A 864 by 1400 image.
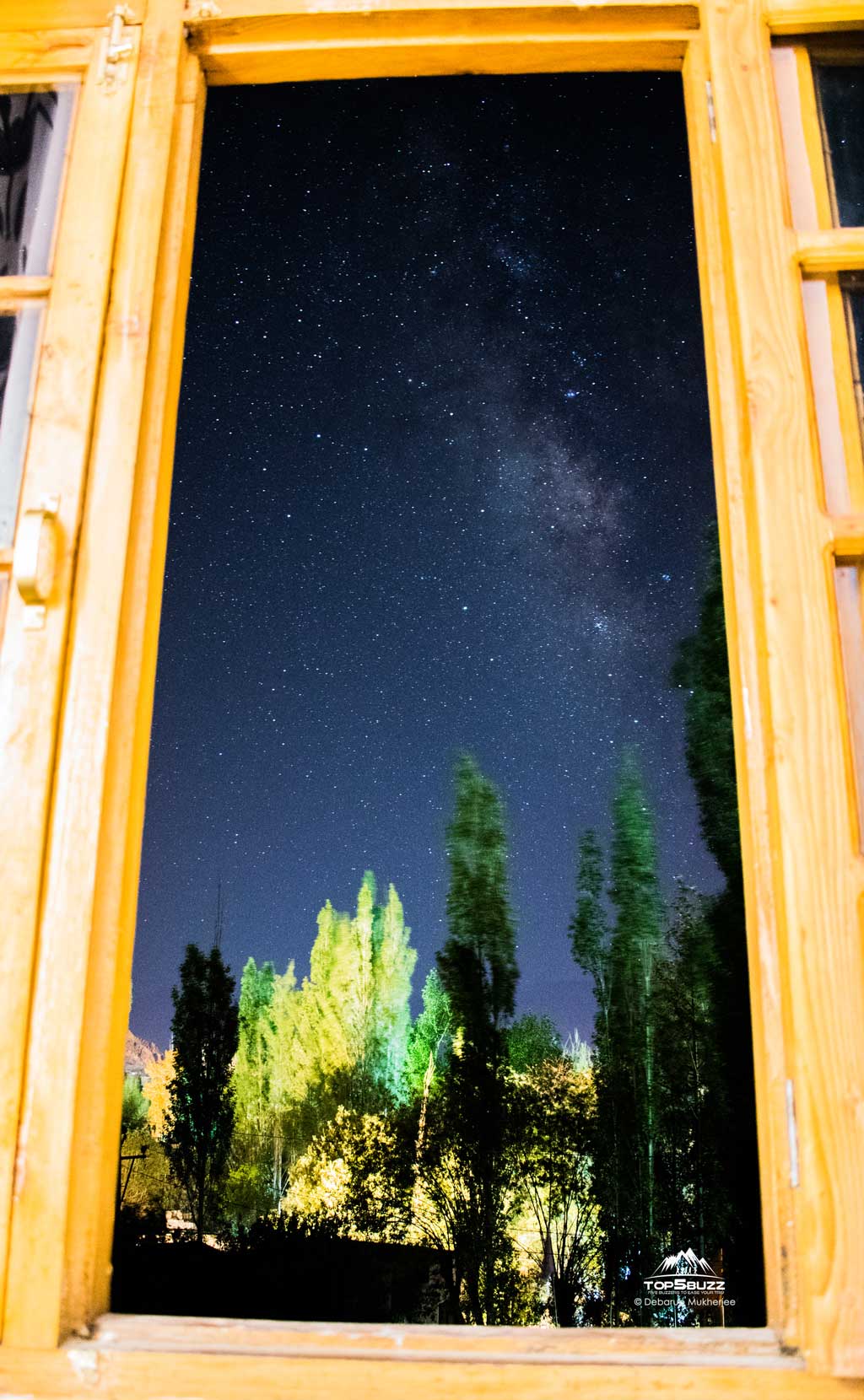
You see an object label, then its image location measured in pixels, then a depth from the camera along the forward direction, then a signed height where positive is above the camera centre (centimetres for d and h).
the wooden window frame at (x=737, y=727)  74 +30
